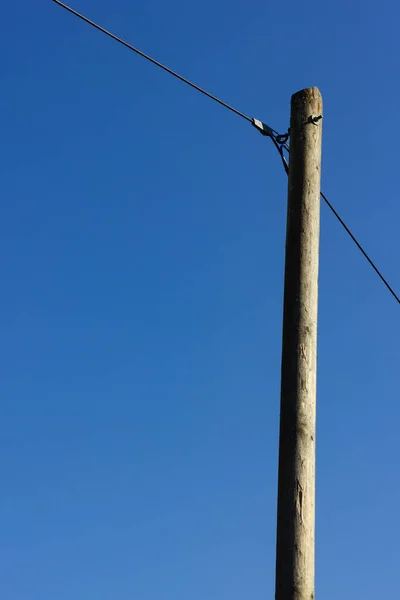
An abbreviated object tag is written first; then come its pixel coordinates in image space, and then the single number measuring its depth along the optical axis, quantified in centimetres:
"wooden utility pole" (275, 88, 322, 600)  505
